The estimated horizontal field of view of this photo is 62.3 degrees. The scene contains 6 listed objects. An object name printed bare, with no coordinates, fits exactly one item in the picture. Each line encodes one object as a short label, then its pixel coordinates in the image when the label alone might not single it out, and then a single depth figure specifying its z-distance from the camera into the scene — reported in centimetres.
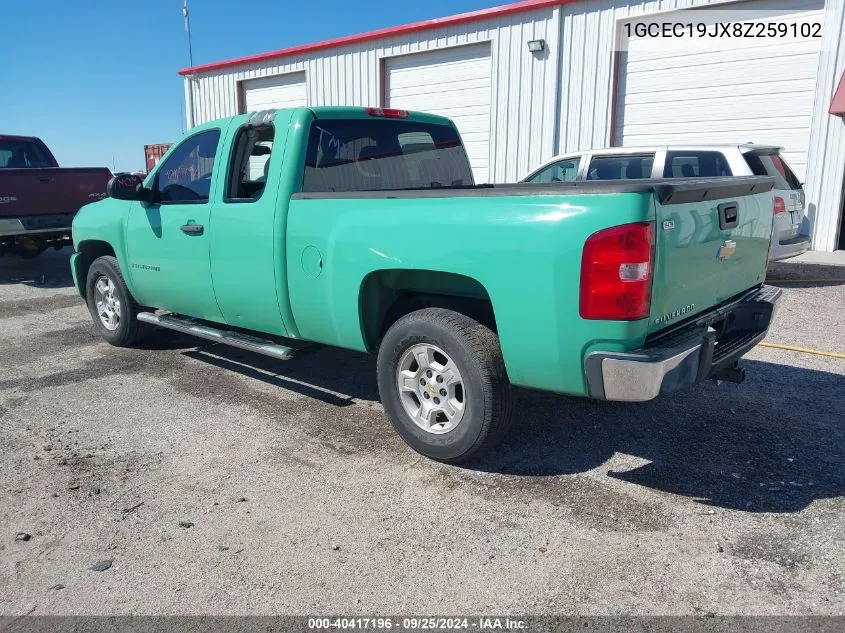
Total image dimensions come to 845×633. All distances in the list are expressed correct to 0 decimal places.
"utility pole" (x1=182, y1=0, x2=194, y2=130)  1931
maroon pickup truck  983
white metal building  1045
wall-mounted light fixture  1246
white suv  794
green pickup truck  312
